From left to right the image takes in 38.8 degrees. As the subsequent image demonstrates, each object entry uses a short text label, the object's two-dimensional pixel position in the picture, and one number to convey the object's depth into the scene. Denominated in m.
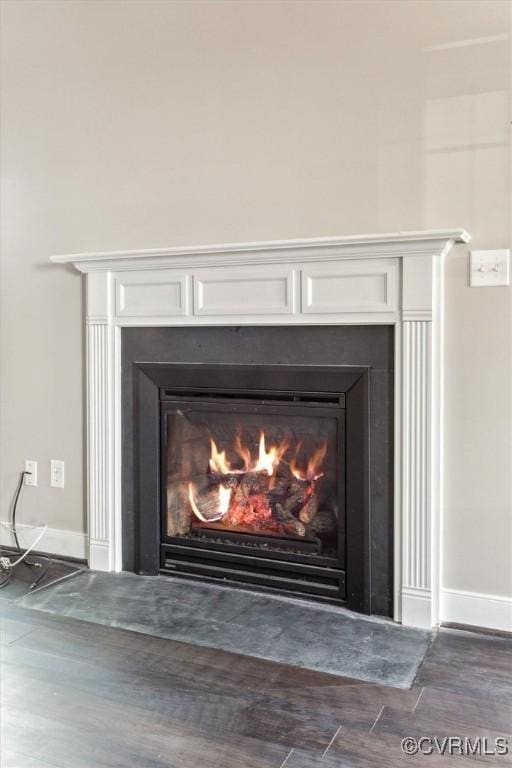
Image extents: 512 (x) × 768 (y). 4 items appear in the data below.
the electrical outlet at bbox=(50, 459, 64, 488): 3.22
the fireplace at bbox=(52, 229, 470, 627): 2.43
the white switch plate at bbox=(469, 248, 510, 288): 2.35
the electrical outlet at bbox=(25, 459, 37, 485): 3.29
